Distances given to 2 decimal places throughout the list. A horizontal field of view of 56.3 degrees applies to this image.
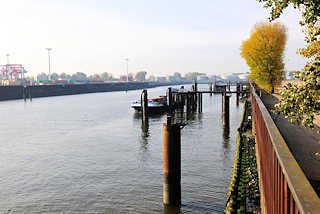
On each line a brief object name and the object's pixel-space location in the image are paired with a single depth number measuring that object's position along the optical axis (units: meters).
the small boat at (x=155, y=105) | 55.31
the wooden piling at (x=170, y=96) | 49.97
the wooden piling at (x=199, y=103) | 56.53
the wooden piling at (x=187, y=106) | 55.95
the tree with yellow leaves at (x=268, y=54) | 57.75
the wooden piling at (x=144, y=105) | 44.32
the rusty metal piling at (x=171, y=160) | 13.41
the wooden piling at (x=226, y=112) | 35.50
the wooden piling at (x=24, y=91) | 109.44
